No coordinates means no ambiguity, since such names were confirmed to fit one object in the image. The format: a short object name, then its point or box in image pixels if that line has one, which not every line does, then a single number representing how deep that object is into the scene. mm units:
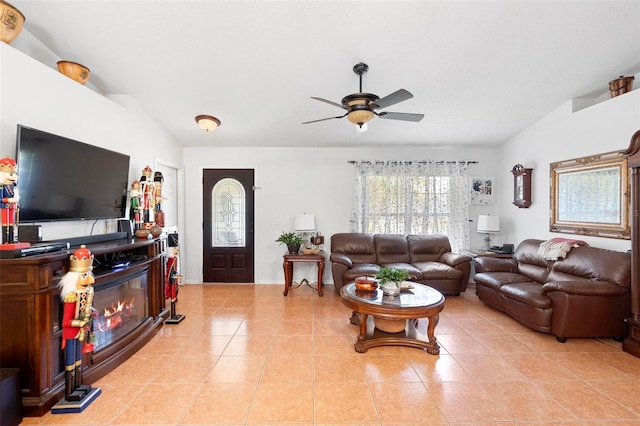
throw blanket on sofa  3531
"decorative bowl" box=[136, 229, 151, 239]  3174
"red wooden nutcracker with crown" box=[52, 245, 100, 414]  1941
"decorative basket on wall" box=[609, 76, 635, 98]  3250
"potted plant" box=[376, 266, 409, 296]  2973
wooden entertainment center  1859
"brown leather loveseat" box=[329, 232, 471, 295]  4423
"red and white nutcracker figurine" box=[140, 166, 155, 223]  3477
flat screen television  2146
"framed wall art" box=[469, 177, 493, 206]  5344
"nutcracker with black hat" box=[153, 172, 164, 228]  3717
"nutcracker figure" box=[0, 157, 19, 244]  1835
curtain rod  5230
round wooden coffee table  2664
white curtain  5227
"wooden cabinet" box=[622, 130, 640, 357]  2654
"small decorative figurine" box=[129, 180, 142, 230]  3318
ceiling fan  2552
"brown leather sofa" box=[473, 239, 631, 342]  2871
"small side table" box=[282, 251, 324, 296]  4596
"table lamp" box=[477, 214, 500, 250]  4805
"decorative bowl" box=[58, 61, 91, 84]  2709
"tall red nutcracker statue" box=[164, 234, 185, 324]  3523
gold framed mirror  3244
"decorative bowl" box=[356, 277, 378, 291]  3090
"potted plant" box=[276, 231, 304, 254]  4824
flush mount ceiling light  3889
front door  5230
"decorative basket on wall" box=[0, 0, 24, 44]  2084
